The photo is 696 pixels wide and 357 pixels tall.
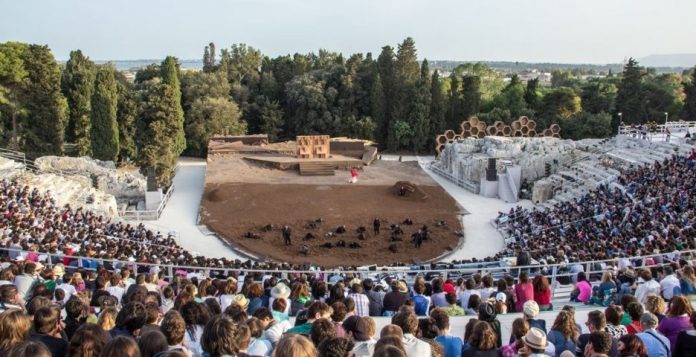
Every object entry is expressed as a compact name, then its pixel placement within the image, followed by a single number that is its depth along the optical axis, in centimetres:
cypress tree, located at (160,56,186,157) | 4148
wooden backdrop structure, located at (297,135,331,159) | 4297
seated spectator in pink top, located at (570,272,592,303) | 1252
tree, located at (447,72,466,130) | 5341
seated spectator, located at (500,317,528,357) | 698
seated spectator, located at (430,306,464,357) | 700
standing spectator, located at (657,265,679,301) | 1087
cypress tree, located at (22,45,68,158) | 3831
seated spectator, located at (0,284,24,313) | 802
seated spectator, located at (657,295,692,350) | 749
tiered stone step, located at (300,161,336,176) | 4025
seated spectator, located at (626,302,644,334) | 798
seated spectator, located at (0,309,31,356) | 577
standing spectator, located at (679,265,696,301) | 1077
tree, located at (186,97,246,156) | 5044
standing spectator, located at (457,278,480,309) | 1144
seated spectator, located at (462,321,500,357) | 666
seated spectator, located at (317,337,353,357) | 552
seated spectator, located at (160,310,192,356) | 613
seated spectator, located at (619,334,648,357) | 662
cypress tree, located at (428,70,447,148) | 5238
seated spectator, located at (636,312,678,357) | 699
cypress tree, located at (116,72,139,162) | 4403
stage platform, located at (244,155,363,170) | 4134
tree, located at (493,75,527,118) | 5434
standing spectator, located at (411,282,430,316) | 1016
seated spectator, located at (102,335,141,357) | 493
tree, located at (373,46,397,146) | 5369
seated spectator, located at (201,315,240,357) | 573
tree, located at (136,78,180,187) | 3591
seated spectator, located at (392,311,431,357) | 629
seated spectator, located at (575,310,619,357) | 638
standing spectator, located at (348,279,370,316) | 976
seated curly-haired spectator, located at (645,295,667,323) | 805
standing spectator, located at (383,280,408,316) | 1034
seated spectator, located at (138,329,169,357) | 546
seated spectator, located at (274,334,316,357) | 498
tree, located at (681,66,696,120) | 5097
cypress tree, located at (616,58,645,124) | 5158
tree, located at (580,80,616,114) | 5406
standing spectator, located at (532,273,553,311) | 1105
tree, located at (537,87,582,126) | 5350
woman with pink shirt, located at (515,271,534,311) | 1076
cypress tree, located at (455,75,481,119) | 5259
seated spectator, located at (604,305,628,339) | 758
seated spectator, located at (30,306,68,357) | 603
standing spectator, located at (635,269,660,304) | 1072
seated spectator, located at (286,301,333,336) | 755
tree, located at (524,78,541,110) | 5572
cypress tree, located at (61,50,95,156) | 4294
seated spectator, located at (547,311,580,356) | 729
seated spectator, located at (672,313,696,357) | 689
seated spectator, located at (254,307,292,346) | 721
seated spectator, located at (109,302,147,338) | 682
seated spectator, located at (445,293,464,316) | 1025
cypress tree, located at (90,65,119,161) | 4031
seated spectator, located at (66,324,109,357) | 554
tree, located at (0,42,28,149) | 3812
